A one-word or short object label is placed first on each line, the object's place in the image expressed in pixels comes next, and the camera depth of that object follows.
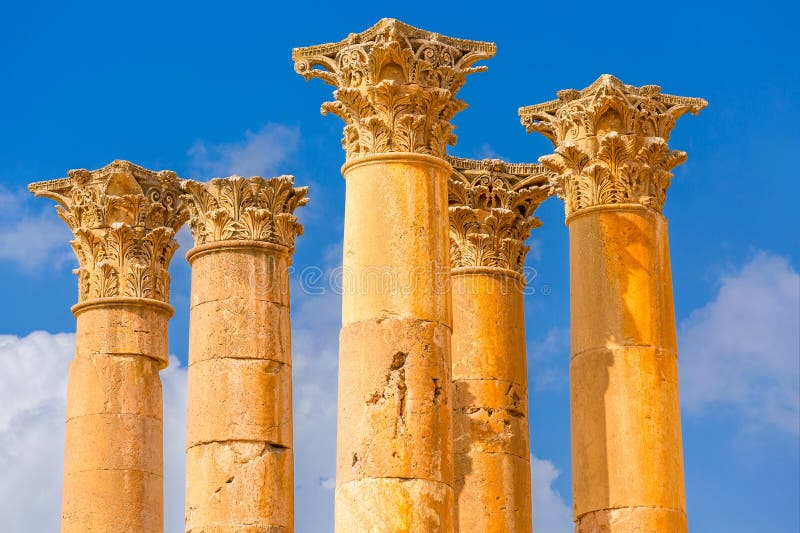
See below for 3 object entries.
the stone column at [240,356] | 39.78
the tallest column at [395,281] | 31.06
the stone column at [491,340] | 40.34
